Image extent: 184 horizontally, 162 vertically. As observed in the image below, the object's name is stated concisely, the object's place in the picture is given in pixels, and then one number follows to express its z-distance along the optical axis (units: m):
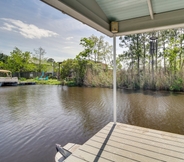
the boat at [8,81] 12.57
